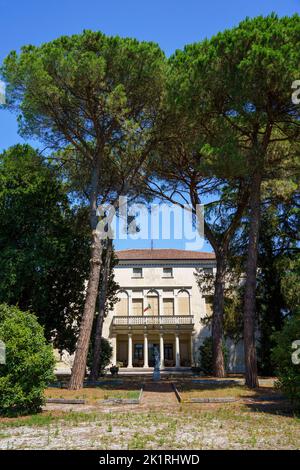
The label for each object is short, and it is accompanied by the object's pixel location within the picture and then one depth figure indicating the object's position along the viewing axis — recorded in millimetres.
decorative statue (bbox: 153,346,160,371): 19978
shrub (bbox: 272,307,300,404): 9469
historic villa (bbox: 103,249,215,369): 37125
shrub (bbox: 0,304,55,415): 9328
